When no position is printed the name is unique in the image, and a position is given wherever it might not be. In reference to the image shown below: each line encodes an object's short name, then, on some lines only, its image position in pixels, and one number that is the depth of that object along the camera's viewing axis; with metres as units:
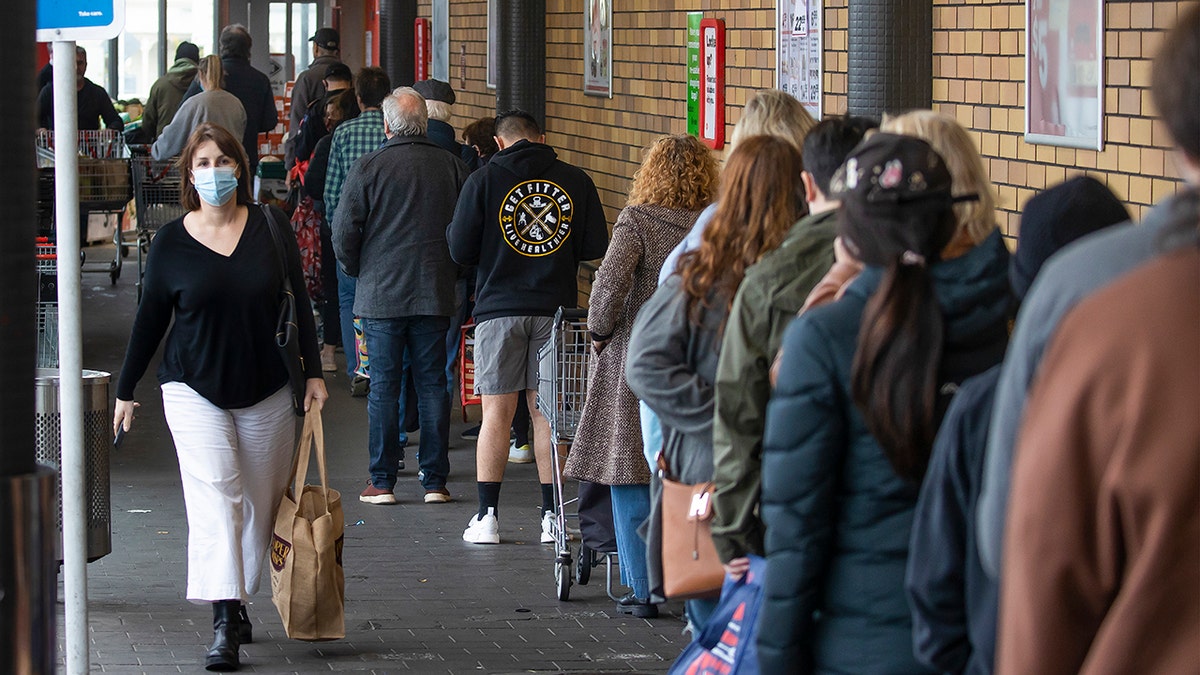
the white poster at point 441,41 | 36.53
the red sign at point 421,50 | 38.97
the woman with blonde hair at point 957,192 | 6.57
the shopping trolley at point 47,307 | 15.58
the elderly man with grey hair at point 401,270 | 16.81
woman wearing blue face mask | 11.53
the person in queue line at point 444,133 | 19.78
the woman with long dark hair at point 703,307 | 8.56
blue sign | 10.15
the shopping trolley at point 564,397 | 13.51
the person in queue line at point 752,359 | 7.15
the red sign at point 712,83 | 19.72
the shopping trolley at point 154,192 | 28.55
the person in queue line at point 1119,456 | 3.69
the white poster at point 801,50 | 16.88
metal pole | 9.91
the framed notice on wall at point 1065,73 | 11.87
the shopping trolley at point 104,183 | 27.48
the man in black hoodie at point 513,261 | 15.27
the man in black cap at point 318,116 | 24.55
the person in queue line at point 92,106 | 32.87
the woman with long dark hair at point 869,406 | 6.03
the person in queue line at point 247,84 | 30.86
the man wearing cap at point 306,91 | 28.19
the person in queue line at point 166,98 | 33.72
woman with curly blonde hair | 11.72
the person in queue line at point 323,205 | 21.48
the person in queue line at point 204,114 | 27.39
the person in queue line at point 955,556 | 5.08
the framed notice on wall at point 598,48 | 24.41
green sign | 20.55
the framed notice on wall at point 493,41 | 27.53
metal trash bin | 13.04
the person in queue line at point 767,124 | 9.41
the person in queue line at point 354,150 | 19.78
